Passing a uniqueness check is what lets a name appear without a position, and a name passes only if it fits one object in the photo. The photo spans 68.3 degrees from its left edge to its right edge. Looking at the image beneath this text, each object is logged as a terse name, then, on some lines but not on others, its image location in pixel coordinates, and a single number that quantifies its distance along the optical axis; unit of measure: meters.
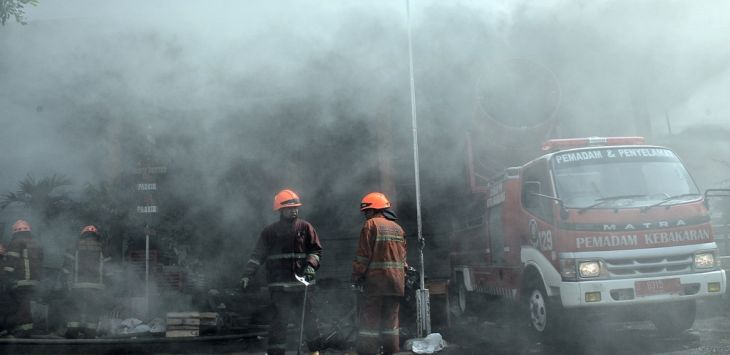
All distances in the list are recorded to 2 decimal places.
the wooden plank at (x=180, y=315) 5.77
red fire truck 4.47
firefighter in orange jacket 4.36
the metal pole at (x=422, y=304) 5.29
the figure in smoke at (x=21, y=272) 6.17
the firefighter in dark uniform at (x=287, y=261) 4.58
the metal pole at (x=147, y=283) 6.67
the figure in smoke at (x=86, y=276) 6.18
